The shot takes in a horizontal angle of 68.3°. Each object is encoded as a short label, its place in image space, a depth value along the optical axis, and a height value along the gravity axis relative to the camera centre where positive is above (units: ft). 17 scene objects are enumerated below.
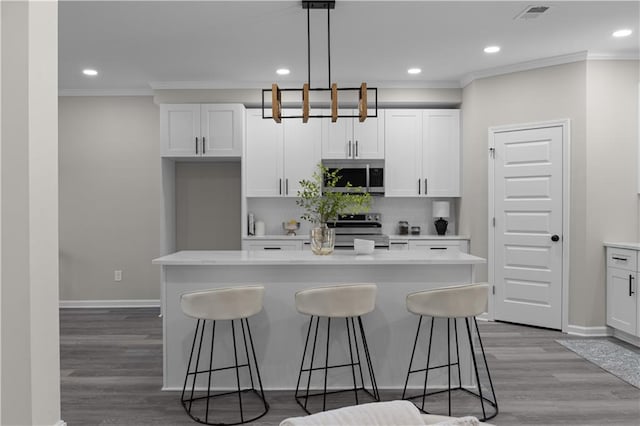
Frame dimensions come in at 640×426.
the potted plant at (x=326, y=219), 11.03 -0.24
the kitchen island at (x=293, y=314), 10.58 -2.37
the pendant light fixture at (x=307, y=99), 10.40 +2.46
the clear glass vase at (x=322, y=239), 11.04 -0.71
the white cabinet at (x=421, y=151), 18.56 +2.28
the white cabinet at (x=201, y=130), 18.12 +3.05
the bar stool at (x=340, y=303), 9.24 -1.86
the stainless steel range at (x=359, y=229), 17.72 -0.80
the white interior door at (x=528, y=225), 15.49 -0.57
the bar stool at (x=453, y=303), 9.16 -1.85
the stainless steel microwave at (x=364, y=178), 18.57 +1.21
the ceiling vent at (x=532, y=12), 11.77 +5.00
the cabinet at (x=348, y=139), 18.58 +2.75
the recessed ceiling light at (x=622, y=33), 13.26 +4.97
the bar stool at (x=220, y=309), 9.11 -1.96
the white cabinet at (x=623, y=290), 13.50 -2.44
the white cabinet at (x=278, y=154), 18.49 +2.16
